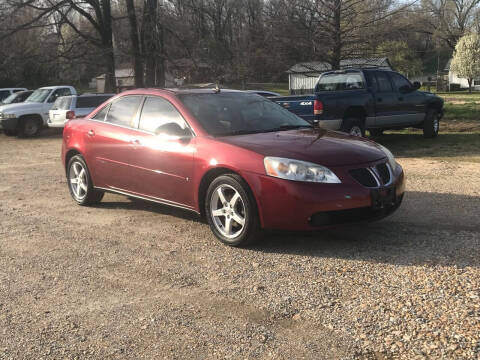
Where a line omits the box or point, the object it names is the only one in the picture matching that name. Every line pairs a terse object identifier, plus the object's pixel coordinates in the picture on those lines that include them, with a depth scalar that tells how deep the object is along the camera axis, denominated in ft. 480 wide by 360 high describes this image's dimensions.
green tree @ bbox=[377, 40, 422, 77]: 205.73
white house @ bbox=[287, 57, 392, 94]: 63.00
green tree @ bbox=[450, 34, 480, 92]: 231.09
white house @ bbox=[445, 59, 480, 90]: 245.12
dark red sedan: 15.58
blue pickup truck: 38.32
